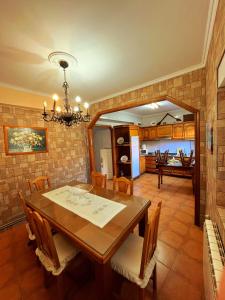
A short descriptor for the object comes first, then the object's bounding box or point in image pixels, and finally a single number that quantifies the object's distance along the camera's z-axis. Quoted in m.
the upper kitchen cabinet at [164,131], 5.23
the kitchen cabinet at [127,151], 4.79
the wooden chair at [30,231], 1.49
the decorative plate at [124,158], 4.94
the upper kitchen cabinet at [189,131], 4.80
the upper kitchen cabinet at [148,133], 5.62
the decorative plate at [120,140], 4.99
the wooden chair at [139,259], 0.97
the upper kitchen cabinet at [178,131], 4.97
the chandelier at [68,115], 1.75
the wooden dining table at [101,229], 0.96
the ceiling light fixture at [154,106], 4.32
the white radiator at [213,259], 0.81
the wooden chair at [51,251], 1.05
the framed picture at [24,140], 2.39
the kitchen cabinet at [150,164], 5.61
